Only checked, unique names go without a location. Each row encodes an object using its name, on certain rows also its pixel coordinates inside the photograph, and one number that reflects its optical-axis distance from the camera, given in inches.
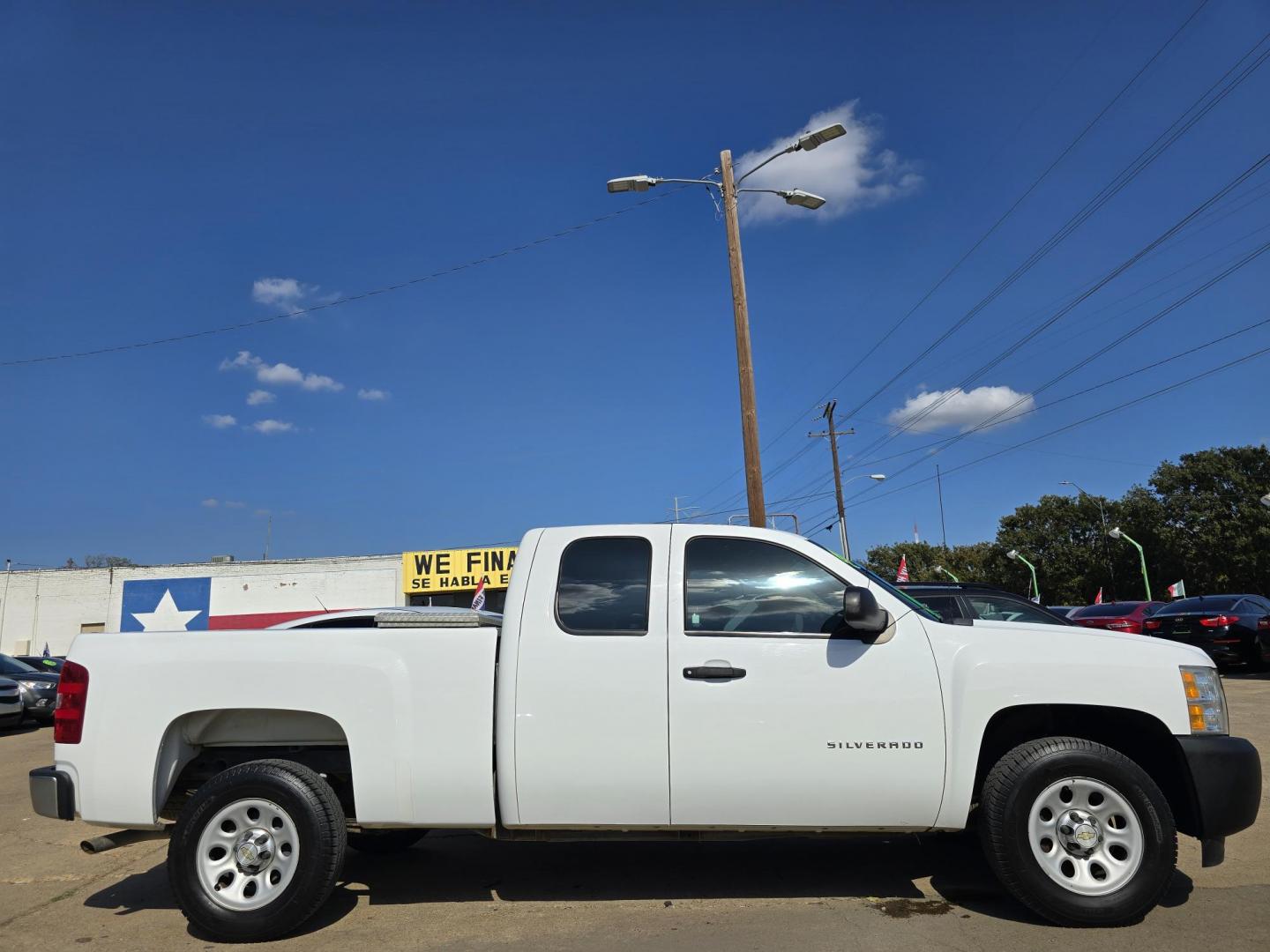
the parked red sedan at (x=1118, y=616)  677.3
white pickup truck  165.9
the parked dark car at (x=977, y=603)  366.9
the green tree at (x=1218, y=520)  1994.3
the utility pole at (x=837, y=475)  1462.8
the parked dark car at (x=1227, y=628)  600.7
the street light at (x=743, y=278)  491.2
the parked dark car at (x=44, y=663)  862.3
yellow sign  1604.3
